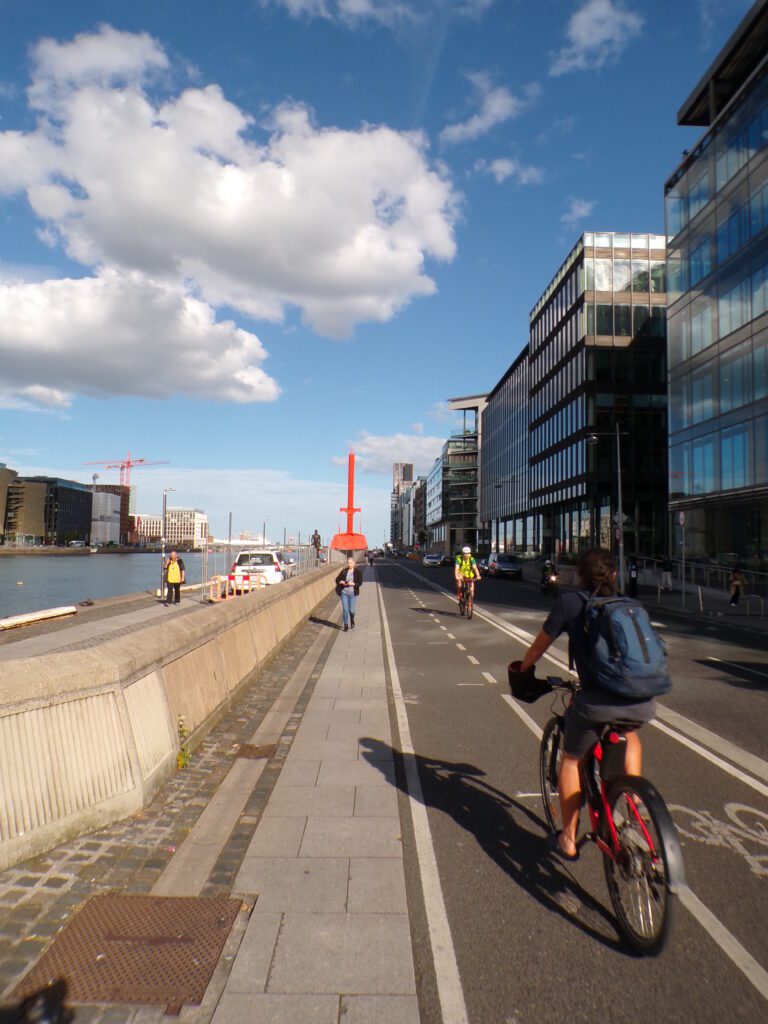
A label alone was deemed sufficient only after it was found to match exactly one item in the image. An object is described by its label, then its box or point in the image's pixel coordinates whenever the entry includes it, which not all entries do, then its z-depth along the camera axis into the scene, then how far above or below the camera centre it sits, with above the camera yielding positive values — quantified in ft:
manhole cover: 10.04 -6.17
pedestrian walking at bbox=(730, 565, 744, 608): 81.51 -4.09
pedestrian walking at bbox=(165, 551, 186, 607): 85.76 -4.25
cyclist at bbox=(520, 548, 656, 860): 12.15 -2.65
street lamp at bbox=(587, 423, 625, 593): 110.52 +0.31
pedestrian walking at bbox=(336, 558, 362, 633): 54.80 -3.29
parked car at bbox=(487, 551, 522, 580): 172.65 -5.19
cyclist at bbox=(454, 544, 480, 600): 64.28 -2.04
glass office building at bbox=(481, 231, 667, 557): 177.47 +40.03
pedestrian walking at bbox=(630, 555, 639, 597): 94.99 -4.12
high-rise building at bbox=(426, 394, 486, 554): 423.23 +37.10
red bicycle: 10.22 -4.46
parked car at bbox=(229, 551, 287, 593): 93.09 -3.48
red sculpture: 119.24 +1.07
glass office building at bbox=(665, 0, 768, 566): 103.40 +37.89
